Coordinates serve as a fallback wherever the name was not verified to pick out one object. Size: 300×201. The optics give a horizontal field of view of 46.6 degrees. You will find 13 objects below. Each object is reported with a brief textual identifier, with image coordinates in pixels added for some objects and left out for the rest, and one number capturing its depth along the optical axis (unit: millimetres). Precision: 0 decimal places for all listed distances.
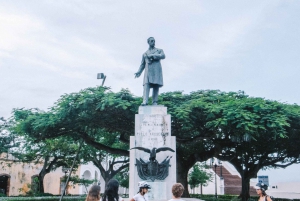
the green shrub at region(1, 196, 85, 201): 24172
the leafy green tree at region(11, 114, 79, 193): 29734
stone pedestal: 13258
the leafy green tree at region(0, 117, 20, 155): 30703
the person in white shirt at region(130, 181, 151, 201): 6665
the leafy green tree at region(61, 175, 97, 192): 37509
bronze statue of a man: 14195
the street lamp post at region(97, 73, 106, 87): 21394
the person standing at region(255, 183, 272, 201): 7426
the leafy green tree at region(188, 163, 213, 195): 38094
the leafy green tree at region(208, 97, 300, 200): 16875
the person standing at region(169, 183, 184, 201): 5766
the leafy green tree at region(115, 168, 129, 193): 39281
